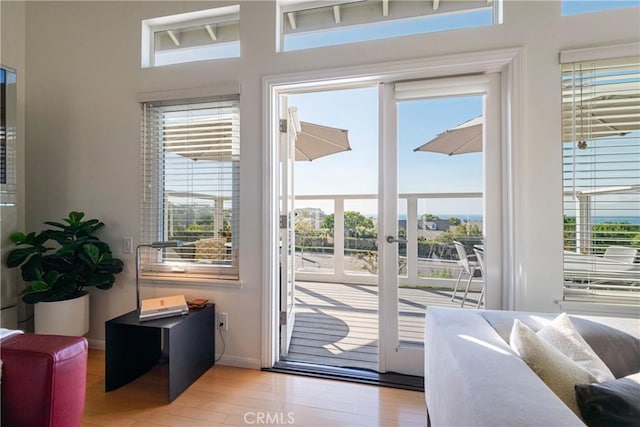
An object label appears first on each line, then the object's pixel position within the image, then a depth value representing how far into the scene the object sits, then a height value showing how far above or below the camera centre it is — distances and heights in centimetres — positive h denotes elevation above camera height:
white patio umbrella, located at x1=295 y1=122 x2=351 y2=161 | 347 +95
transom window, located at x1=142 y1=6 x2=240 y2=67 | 227 +146
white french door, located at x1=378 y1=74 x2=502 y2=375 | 200 -12
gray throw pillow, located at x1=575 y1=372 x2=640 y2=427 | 68 -45
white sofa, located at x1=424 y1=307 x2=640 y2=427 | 64 -43
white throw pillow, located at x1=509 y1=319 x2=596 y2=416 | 79 -43
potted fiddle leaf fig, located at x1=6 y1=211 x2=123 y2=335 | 207 -39
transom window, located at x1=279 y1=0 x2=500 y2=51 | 189 +137
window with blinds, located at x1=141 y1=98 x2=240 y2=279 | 224 +24
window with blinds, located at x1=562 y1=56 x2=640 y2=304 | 164 +22
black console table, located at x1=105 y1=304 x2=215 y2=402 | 174 -86
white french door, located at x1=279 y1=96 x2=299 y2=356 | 225 -5
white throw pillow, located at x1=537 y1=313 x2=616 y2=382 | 91 -43
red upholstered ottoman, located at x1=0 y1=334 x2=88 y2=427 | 99 -58
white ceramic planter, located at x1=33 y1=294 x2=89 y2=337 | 207 -72
